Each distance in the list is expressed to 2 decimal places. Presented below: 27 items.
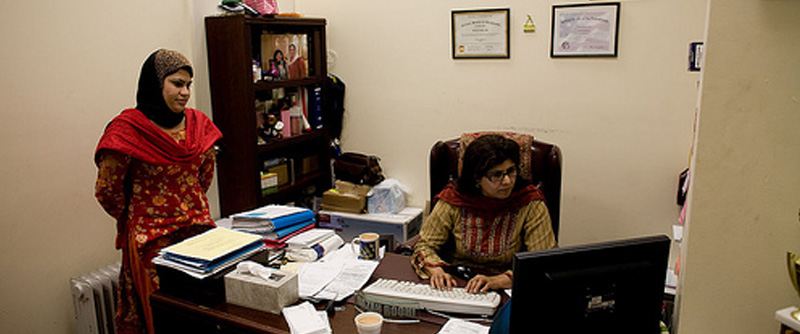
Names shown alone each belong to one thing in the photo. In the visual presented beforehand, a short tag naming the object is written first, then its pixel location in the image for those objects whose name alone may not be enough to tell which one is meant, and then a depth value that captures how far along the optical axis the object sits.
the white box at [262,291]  1.77
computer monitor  1.27
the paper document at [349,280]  1.88
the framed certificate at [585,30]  3.10
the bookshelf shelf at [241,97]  3.20
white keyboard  1.74
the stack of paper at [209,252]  1.86
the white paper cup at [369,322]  1.60
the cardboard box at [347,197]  3.70
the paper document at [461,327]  1.64
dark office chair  2.53
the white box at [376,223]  3.62
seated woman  2.13
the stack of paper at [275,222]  2.29
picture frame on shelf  3.44
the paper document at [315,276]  1.91
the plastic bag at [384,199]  3.74
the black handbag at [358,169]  3.70
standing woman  2.25
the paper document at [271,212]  2.35
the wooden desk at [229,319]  1.69
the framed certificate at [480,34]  3.41
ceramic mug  2.18
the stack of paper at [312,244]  2.21
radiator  2.63
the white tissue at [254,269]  1.82
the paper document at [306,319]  1.65
